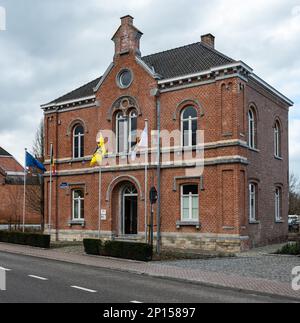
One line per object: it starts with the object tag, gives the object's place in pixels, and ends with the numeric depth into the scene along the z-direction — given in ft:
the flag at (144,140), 76.66
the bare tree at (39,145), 149.59
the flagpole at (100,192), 87.20
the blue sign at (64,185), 96.84
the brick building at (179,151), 74.69
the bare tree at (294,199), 184.96
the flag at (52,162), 97.02
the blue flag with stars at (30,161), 92.99
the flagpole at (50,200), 97.48
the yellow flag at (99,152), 84.12
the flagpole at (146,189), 80.22
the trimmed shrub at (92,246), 67.31
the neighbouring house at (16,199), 146.30
